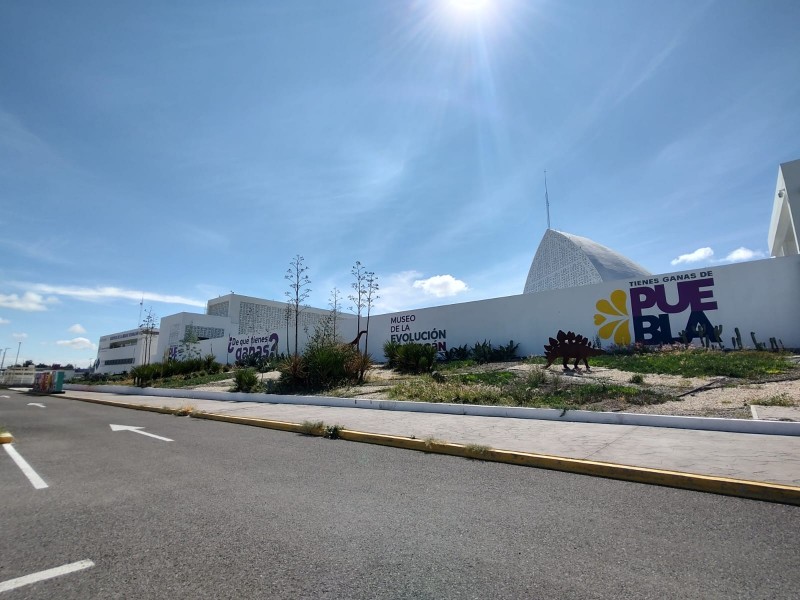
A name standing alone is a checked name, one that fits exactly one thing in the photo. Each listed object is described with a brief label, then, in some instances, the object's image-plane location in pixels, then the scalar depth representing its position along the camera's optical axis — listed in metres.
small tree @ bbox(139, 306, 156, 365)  48.08
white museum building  17.69
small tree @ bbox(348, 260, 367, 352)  27.38
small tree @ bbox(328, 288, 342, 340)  33.76
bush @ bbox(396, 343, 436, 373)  19.50
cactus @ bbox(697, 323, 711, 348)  18.37
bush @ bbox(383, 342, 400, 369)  22.14
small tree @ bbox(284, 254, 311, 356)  30.05
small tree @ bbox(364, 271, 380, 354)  27.52
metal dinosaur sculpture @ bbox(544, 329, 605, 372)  15.90
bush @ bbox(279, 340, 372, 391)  17.03
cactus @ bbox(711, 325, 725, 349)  18.22
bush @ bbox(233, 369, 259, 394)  18.27
